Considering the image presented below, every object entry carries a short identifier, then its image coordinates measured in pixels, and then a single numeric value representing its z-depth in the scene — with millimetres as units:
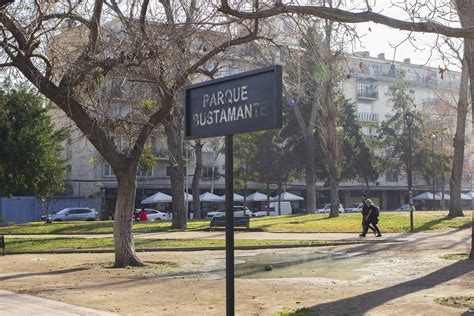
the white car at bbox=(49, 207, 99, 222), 56062
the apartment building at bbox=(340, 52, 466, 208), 76688
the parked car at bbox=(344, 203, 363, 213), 69744
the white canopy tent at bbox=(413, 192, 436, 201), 71125
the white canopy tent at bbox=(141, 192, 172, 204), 58875
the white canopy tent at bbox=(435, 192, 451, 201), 73062
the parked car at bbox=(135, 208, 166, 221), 60222
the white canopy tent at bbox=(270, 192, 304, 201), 62344
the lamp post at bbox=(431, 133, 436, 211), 62338
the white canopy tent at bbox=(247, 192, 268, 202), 64150
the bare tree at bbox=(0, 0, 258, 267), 14023
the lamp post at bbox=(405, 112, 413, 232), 29992
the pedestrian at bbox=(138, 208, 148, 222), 50247
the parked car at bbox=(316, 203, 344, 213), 68969
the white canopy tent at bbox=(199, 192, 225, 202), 59728
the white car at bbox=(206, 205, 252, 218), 58725
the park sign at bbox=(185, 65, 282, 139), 5727
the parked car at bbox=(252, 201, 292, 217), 68106
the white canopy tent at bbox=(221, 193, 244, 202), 63931
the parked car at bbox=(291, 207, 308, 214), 72625
